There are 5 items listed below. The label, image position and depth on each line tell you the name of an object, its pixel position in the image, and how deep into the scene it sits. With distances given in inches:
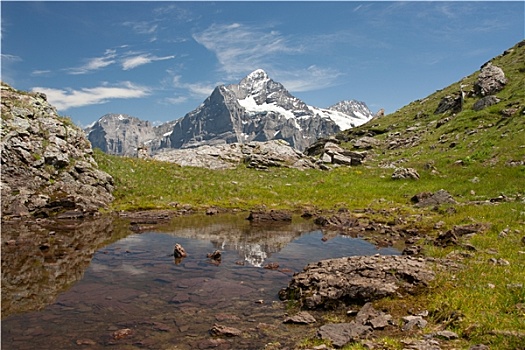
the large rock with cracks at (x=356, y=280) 435.8
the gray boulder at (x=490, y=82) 2608.3
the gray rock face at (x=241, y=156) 2096.5
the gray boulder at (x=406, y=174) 1493.6
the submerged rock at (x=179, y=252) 657.6
